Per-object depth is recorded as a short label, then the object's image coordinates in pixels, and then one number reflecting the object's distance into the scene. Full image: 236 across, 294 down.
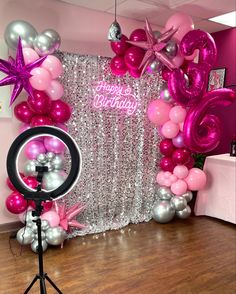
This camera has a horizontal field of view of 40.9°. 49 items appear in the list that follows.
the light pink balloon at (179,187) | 3.78
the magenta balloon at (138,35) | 3.33
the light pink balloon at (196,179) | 3.75
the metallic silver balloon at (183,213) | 3.91
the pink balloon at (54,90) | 3.05
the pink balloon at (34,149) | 3.06
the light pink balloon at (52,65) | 2.96
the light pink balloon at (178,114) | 3.51
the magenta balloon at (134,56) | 3.30
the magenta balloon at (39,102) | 2.98
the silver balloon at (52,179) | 2.93
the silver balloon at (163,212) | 3.81
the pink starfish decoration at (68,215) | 3.17
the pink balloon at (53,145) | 3.06
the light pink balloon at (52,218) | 3.07
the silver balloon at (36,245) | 2.99
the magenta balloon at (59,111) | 3.13
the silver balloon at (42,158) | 3.05
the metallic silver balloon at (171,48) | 3.36
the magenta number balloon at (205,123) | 3.38
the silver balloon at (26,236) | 2.99
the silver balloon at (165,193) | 3.90
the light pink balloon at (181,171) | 3.76
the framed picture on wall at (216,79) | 4.91
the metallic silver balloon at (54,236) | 3.02
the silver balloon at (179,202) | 3.84
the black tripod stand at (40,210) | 1.78
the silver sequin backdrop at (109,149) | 3.55
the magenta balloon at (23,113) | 3.11
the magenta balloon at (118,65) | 3.46
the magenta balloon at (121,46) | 3.36
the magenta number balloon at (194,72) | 3.28
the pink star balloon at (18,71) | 2.79
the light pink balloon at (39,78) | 2.88
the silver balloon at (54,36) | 2.97
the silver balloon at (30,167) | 3.05
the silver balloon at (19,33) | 2.87
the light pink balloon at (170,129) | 3.61
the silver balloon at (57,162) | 3.12
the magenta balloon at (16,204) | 3.06
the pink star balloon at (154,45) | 3.25
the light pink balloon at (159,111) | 3.61
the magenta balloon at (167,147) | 3.85
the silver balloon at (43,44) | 2.92
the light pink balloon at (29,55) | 2.86
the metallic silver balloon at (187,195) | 3.91
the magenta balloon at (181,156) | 3.75
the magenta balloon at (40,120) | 3.03
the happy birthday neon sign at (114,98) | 3.66
